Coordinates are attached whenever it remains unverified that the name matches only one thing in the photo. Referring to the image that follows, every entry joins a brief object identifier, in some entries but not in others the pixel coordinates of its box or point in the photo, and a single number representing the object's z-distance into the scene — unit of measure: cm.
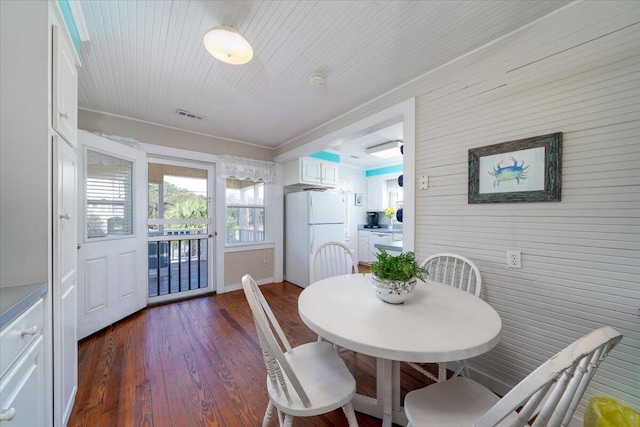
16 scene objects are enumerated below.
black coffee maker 613
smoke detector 202
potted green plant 121
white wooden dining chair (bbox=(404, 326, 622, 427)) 56
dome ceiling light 143
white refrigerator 384
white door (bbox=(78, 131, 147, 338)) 232
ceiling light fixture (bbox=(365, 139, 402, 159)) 399
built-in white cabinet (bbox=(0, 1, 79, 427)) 102
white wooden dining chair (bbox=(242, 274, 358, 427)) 94
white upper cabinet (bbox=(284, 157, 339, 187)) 399
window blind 242
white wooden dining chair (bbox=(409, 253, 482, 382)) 159
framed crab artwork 142
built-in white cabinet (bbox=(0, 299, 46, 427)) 76
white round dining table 86
